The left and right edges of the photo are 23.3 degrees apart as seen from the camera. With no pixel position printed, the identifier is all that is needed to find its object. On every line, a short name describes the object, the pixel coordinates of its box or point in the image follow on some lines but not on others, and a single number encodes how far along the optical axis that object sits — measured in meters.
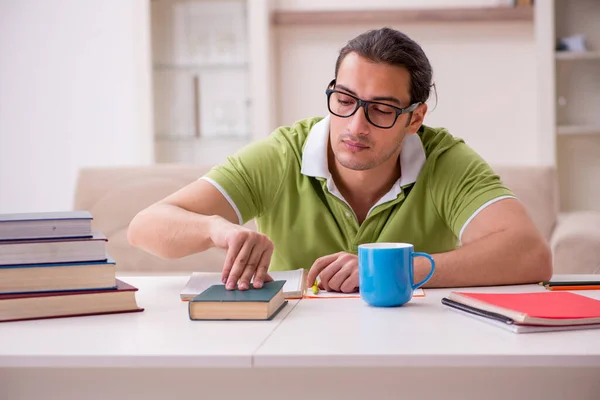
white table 1.81
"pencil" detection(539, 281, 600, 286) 2.21
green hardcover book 1.99
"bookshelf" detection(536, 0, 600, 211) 4.76
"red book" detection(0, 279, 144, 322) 2.02
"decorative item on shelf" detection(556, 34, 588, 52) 4.75
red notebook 1.90
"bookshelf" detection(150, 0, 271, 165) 5.08
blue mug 2.06
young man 2.36
